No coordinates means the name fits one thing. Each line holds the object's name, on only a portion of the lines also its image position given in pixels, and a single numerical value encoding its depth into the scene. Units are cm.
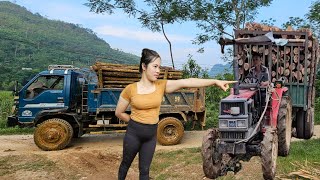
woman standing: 408
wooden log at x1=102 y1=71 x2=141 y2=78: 1169
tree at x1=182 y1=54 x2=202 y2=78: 2041
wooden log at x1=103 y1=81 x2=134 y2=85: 1171
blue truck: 1125
